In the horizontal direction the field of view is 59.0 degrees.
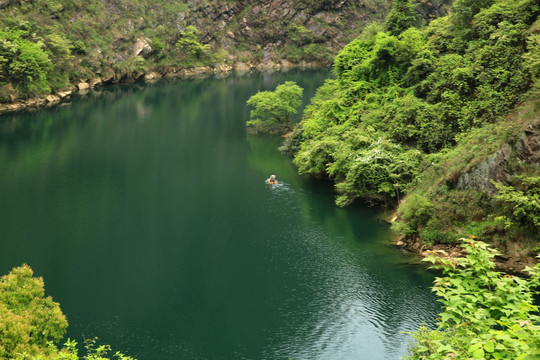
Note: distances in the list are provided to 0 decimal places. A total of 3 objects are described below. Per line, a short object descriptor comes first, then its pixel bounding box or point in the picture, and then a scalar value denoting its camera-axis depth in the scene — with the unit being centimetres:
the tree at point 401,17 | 5050
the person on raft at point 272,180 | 4797
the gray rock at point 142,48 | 12220
